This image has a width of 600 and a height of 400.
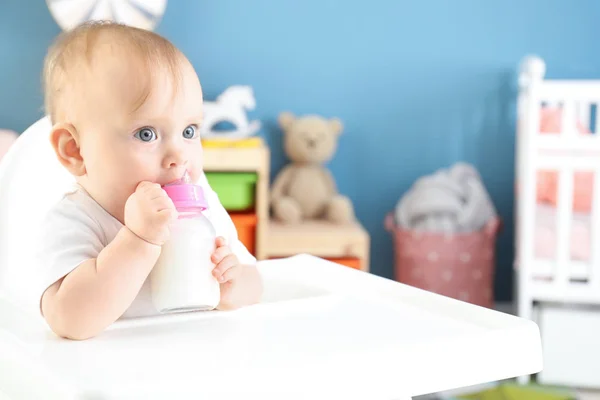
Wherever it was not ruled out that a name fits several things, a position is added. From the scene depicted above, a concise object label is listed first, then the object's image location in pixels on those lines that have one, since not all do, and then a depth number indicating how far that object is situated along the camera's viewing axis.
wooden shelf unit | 2.51
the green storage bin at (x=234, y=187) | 2.53
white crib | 2.38
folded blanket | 2.71
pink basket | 2.71
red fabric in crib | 2.68
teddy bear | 2.72
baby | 0.72
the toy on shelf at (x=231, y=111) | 2.70
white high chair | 0.61
